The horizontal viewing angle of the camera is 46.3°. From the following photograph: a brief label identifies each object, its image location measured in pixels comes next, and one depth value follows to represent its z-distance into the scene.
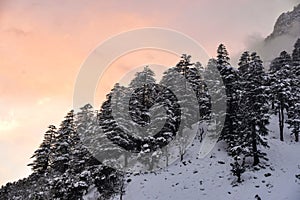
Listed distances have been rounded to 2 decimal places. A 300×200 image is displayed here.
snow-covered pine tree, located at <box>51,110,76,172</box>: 48.62
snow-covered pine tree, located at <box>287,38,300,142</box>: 50.00
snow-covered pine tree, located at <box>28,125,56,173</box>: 54.72
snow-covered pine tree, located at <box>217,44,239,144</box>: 46.38
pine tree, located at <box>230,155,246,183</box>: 38.12
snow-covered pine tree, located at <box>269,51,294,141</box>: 51.59
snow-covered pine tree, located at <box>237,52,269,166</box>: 40.78
